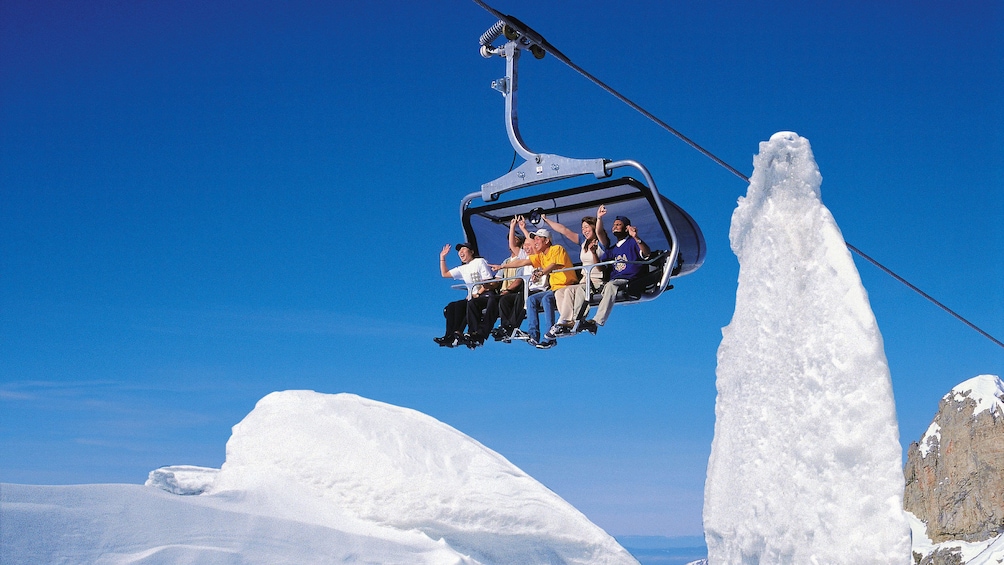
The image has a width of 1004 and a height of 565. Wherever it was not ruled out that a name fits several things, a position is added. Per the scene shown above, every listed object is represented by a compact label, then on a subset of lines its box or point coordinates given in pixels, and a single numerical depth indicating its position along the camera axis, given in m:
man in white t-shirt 12.41
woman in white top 11.43
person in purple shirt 11.36
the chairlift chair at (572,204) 10.47
